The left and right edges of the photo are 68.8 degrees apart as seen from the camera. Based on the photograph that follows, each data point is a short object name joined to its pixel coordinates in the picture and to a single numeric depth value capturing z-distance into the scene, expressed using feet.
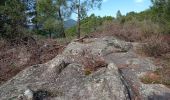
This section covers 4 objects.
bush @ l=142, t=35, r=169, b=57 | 13.03
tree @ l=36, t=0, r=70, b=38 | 34.01
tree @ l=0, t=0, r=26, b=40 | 25.82
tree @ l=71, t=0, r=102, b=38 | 30.78
